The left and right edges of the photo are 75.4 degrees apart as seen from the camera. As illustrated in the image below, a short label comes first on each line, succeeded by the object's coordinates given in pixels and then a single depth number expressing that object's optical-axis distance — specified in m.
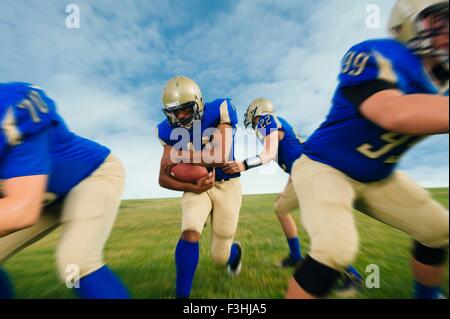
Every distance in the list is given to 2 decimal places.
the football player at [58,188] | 1.15
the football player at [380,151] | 1.14
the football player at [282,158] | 2.58
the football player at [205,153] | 2.48
